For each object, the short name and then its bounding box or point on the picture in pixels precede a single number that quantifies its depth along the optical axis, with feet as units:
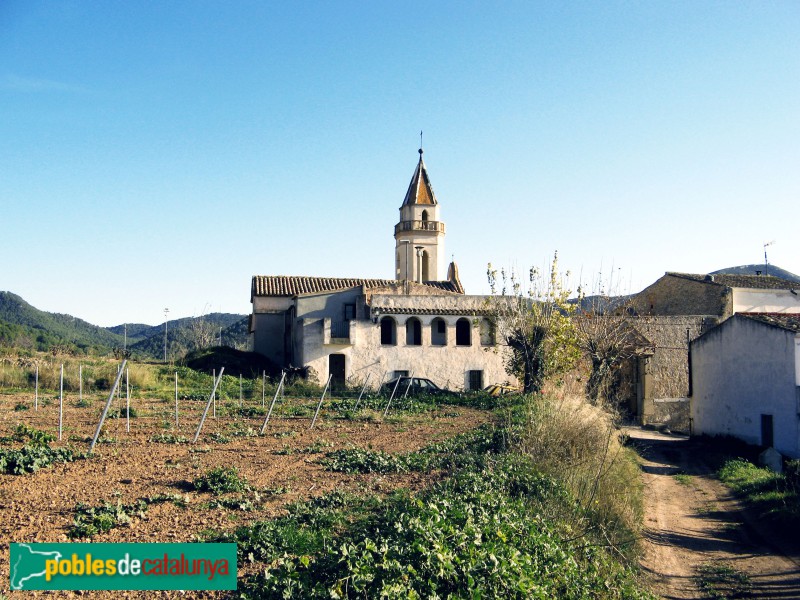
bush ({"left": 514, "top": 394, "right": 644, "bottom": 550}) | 36.45
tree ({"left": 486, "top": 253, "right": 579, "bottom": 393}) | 82.38
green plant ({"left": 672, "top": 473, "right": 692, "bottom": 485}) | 60.54
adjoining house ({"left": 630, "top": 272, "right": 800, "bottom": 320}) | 118.73
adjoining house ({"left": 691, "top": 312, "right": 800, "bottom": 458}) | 72.43
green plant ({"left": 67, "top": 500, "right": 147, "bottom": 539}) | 24.35
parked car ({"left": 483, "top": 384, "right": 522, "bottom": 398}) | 95.27
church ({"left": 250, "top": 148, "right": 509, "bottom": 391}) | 112.68
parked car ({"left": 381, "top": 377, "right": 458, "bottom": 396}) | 97.36
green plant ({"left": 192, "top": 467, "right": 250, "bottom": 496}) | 31.60
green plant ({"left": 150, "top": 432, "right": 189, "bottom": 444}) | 45.47
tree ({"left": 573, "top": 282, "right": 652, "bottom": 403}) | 88.48
